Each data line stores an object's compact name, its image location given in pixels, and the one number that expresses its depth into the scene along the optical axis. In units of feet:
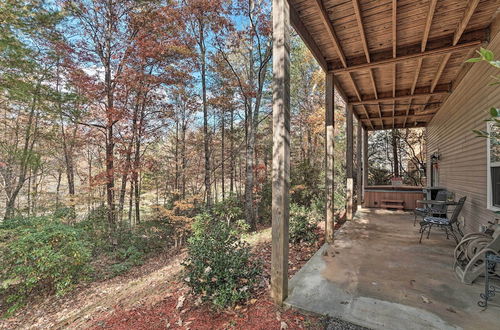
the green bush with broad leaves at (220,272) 8.23
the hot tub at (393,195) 26.13
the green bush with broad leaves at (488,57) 3.28
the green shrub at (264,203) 31.60
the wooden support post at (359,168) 28.27
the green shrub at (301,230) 15.49
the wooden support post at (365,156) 31.59
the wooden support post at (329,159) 14.75
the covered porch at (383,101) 8.15
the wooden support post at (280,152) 8.21
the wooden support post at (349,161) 20.35
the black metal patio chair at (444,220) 14.05
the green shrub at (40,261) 13.21
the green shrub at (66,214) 22.02
